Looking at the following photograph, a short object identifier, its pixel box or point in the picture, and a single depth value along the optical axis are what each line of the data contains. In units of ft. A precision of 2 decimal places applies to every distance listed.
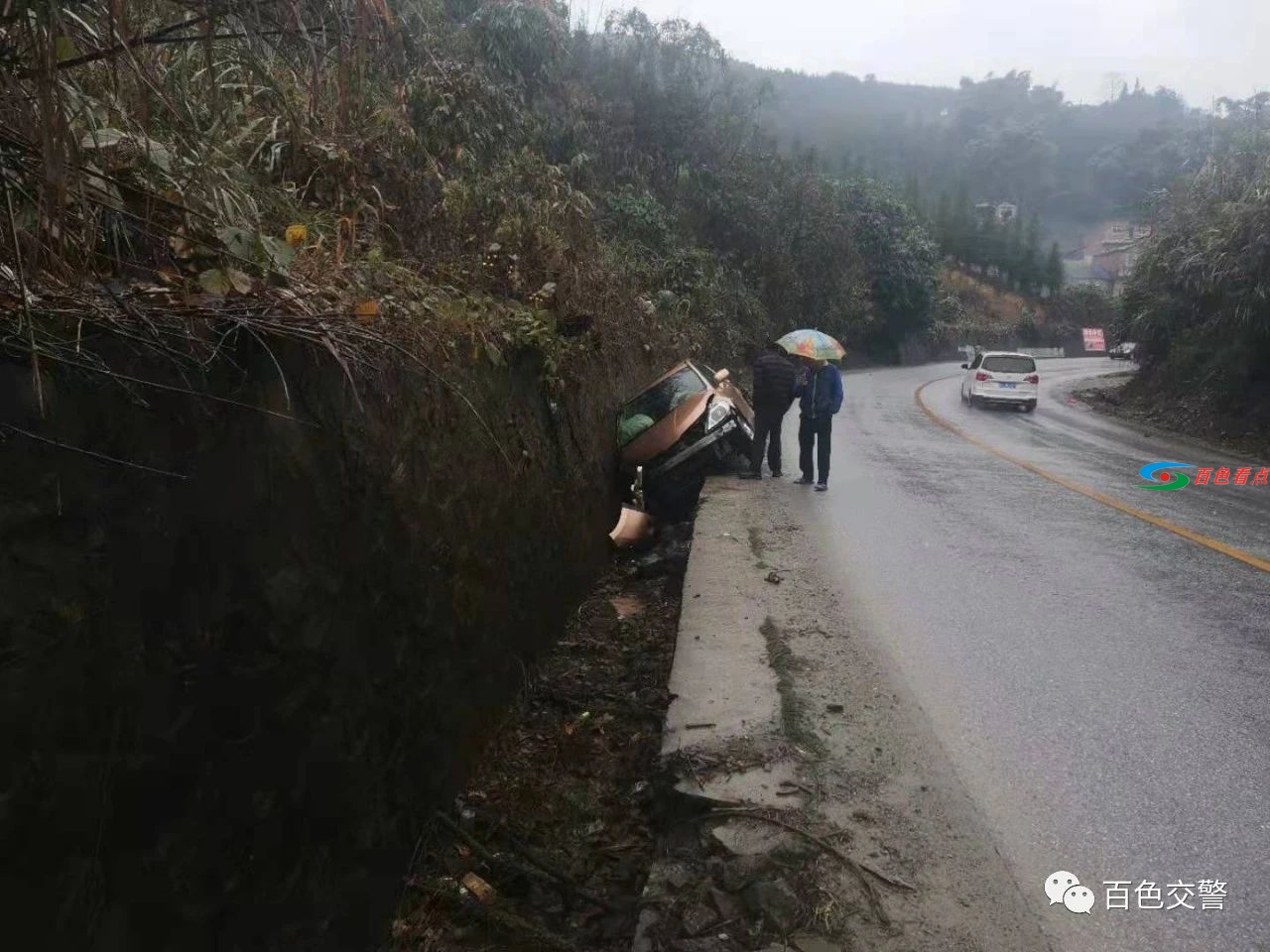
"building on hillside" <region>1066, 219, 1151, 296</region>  265.95
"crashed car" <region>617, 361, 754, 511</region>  33.42
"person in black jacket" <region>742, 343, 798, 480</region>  34.96
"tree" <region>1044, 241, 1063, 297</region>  268.62
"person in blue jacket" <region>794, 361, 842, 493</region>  34.47
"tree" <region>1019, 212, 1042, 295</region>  269.64
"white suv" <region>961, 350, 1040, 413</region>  78.43
